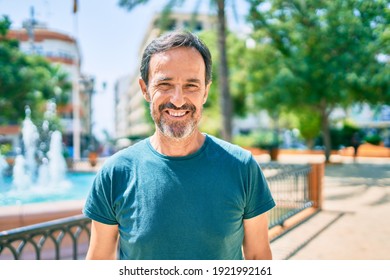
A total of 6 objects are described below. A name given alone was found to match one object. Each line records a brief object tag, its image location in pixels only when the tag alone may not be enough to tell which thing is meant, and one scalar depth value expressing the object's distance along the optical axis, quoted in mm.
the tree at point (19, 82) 12398
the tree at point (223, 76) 6660
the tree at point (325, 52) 3354
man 1312
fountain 7883
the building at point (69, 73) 7594
